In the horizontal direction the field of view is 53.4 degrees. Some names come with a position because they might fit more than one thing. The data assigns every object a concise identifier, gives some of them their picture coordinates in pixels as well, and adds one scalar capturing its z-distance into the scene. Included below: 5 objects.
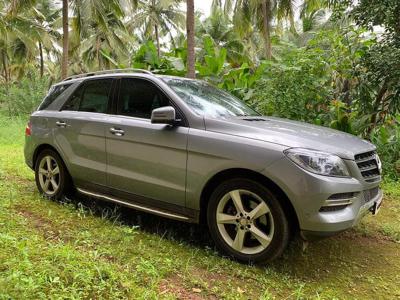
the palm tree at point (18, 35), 14.59
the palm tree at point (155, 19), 29.34
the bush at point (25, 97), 21.39
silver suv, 3.32
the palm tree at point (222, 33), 28.47
